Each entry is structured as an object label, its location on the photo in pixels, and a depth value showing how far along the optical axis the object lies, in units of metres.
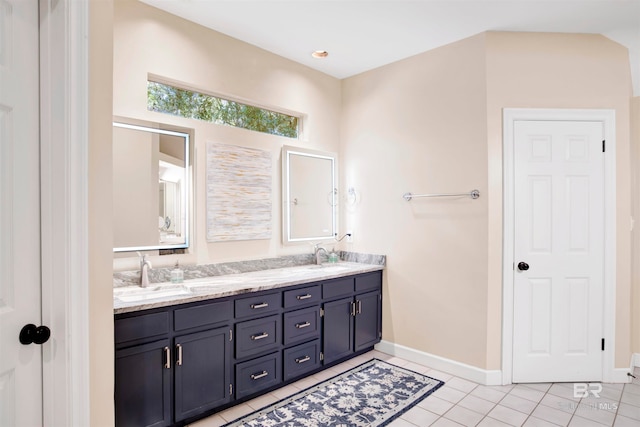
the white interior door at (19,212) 1.20
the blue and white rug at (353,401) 2.32
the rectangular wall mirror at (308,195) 3.40
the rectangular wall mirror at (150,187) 2.37
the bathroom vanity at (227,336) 1.97
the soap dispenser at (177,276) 2.50
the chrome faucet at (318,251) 3.54
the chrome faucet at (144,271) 2.38
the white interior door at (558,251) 2.86
